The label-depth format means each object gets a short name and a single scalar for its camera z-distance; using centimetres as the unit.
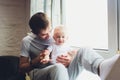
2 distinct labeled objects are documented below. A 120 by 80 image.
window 90
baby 99
